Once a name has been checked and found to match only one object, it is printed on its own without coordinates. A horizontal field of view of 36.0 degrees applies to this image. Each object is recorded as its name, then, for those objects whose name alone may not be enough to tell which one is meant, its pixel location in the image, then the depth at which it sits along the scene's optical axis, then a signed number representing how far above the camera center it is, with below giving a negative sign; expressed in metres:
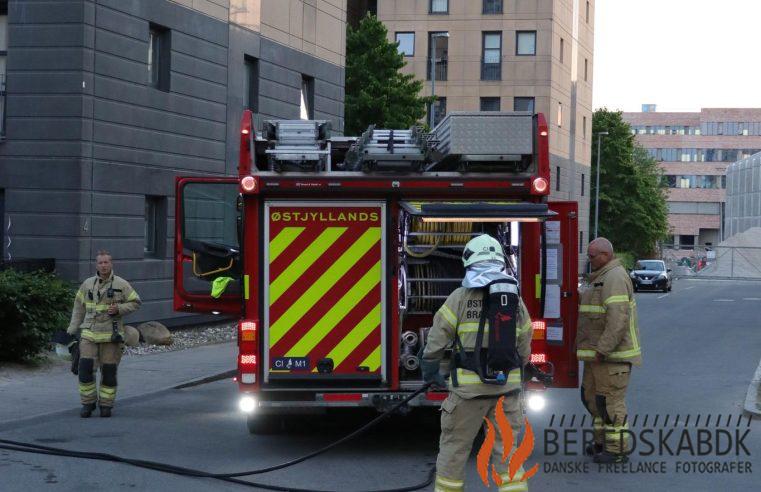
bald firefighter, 9.55 -0.96
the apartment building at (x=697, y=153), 137.50 +9.48
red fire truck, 9.86 -0.23
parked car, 48.66 -1.98
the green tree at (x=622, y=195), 74.62 +2.21
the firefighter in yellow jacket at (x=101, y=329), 12.21 -1.14
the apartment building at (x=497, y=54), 56.56 +8.54
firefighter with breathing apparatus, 7.07 -0.79
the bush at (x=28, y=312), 15.14 -1.22
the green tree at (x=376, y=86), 38.69 +4.69
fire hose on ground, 8.63 -1.94
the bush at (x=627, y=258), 67.92 -1.72
